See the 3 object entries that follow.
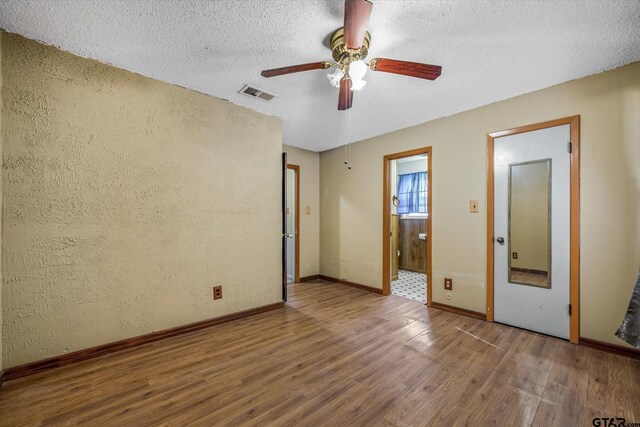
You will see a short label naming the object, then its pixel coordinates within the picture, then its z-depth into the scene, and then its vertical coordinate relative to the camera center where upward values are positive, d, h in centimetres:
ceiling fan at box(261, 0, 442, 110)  172 +101
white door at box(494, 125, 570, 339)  248 -18
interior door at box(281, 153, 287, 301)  341 -35
